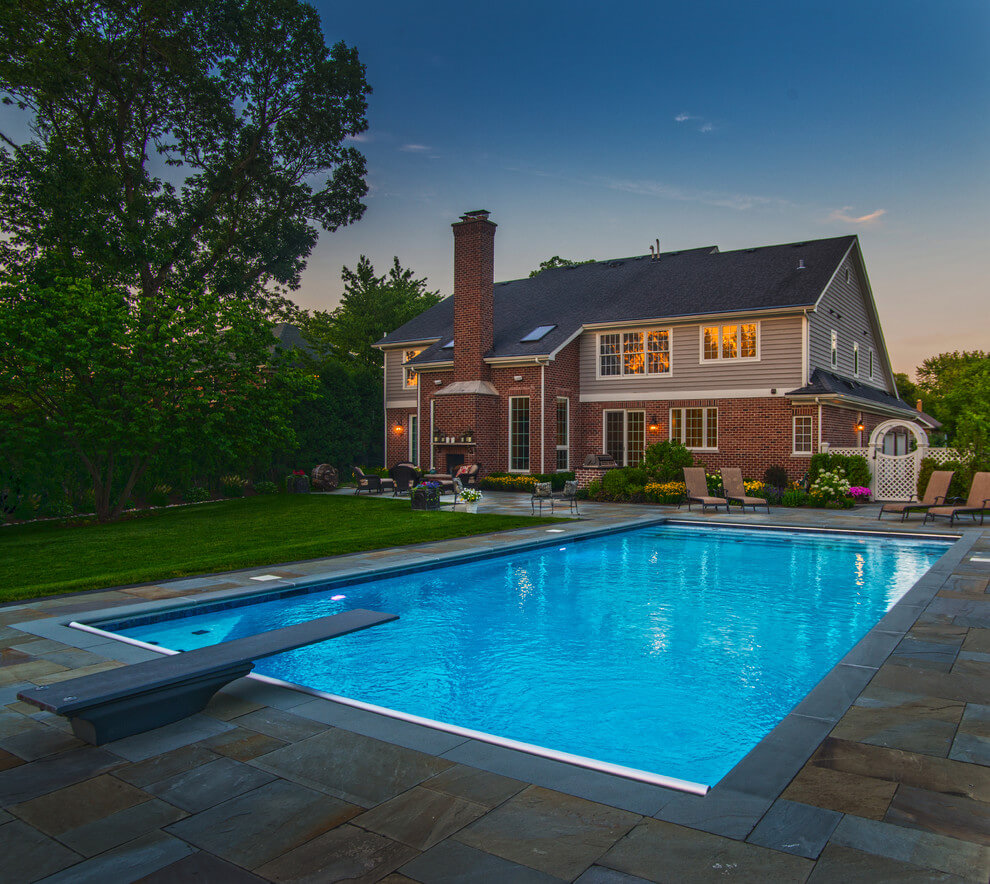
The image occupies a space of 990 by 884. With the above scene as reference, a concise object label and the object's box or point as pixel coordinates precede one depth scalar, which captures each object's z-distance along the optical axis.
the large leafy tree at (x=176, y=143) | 19.73
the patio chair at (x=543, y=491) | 15.95
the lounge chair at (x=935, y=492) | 14.81
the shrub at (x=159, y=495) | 18.09
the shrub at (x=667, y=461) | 19.19
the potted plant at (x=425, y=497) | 16.41
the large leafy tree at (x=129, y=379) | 14.09
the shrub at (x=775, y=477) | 19.25
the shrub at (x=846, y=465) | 18.08
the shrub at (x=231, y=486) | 21.02
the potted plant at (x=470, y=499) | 16.27
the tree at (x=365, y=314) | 41.88
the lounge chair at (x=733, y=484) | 17.05
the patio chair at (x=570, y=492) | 16.28
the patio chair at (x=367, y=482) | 21.06
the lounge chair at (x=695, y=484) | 17.14
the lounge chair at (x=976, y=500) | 14.43
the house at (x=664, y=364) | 20.14
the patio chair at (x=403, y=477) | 20.70
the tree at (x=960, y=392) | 17.81
